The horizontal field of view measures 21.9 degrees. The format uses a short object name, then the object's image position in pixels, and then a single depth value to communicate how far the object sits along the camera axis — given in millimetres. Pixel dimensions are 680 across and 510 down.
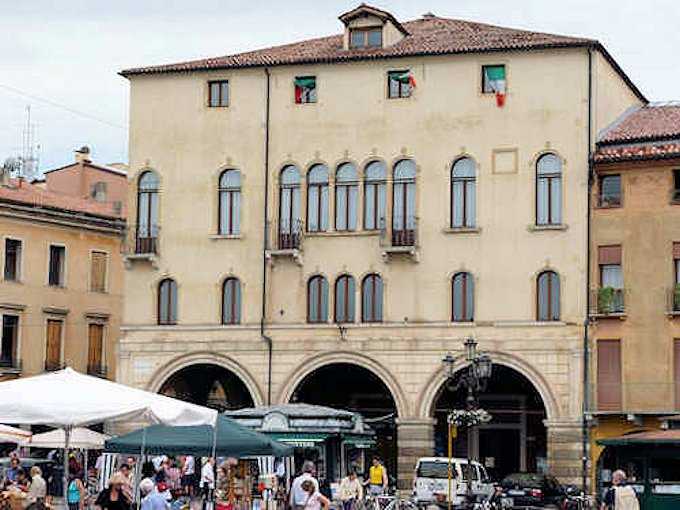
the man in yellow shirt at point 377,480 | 40000
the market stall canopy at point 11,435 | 27138
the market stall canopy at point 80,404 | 21156
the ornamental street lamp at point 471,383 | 40031
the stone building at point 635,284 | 45625
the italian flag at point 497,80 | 48000
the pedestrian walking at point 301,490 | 26547
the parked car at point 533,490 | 40781
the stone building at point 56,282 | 58500
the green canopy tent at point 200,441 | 22234
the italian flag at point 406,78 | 48938
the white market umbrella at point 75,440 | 32344
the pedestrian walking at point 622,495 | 28406
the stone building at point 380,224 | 47219
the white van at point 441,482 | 41469
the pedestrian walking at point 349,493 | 35375
